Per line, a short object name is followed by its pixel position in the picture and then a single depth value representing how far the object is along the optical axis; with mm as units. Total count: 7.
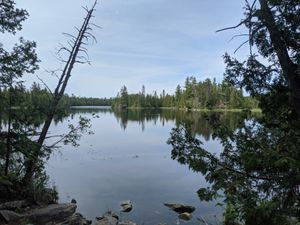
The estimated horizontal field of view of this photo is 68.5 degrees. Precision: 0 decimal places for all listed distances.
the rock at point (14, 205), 6693
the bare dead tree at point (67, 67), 7948
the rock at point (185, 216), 9086
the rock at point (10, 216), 6024
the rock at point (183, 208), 9718
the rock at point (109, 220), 7346
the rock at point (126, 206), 9861
